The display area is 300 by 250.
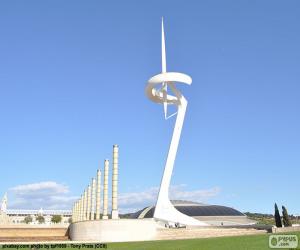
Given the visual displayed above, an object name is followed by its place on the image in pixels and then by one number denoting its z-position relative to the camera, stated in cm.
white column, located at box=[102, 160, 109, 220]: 3109
